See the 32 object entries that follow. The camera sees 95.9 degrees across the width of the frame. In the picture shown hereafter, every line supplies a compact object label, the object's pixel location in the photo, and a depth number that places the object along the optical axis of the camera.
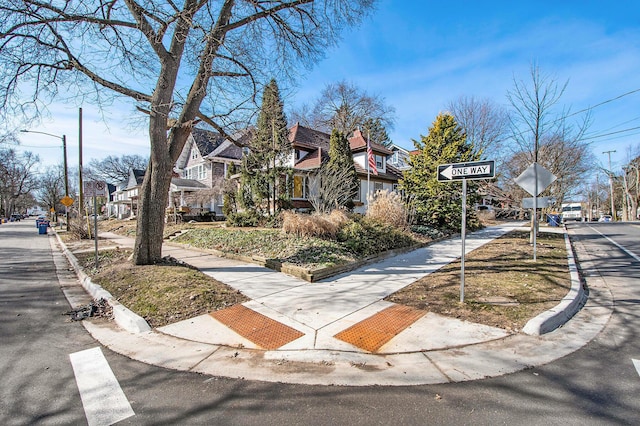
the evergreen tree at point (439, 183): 15.71
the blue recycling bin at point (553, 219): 23.34
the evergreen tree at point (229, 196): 18.66
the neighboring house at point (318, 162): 20.33
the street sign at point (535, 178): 7.63
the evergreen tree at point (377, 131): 36.41
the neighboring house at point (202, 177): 24.00
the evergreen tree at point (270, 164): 15.34
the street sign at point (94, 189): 7.83
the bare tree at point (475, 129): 30.80
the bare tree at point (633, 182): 39.19
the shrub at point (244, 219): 15.59
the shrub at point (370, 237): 9.02
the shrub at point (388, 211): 12.45
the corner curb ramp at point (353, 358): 2.92
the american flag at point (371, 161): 17.71
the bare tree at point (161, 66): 6.61
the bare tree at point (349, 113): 35.62
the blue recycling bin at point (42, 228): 23.61
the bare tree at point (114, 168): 64.12
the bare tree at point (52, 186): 58.24
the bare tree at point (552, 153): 11.87
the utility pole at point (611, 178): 40.31
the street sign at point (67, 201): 15.30
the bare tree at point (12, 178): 39.88
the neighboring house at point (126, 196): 39.19
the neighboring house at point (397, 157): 36.28
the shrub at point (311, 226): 9.69
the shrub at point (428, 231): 13.54
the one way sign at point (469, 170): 4.57
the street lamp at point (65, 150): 21.47
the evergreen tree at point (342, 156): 18.05
